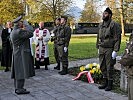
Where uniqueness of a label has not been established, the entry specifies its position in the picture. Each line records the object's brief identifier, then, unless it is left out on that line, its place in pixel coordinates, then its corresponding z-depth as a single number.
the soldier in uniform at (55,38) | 11.11
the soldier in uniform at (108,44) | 8.08
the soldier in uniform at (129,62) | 4.70
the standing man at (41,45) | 11.84
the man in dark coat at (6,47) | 11.50
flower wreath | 9.41
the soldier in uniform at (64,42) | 10.66
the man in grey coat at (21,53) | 7.65
